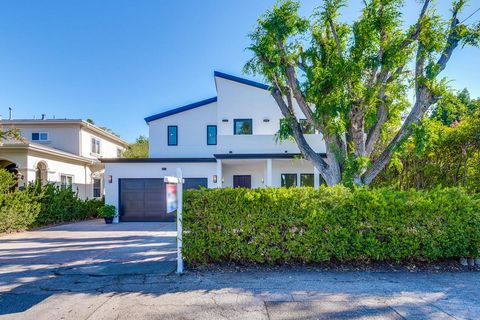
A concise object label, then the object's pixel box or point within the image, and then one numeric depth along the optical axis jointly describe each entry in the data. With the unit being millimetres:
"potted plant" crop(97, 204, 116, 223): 14109
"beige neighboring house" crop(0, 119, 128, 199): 14188
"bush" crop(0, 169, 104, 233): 11163
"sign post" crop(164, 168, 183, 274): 5430
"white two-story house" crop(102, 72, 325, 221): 14281
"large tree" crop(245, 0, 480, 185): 7578
